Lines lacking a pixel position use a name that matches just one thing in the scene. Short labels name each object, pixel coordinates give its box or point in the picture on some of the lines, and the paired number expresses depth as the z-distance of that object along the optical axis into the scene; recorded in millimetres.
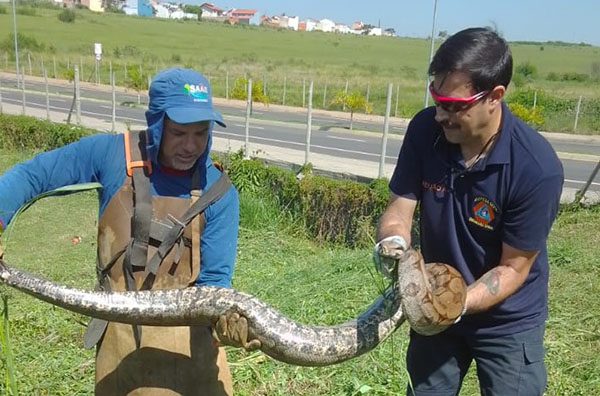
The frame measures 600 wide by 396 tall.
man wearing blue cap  2807
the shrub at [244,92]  31188
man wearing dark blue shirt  2545
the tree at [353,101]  29438
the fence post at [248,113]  14078
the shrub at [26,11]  100344
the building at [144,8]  171875
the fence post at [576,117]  29834
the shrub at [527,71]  61962
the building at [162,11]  188775
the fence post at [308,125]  14320
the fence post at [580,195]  10374
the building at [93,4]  163125
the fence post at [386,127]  12412
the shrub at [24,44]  66000
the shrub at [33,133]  17000
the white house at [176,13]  187062
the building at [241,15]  187250
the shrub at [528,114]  18438
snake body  2701
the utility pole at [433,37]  13424
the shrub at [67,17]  95812
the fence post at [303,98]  39484
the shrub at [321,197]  10953
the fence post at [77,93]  18984
